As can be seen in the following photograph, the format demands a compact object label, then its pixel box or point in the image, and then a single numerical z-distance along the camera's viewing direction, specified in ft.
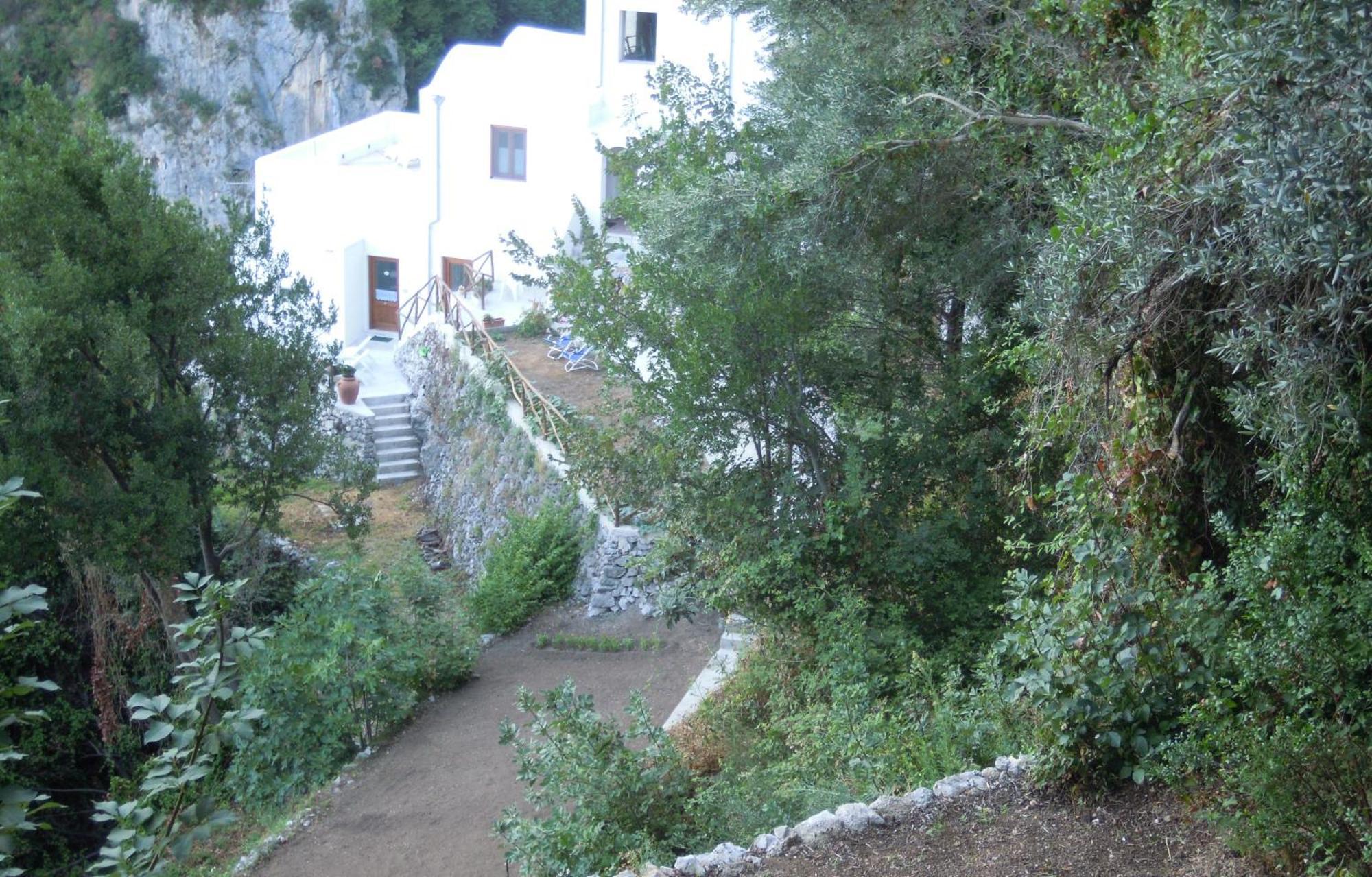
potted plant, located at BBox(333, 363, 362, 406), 62.80
